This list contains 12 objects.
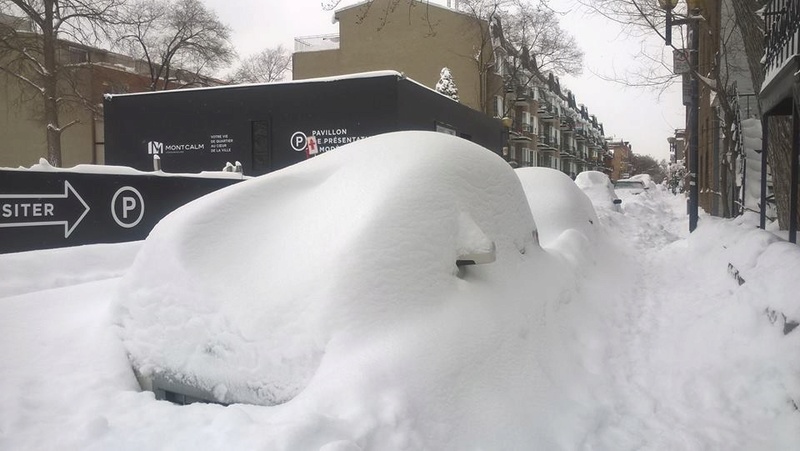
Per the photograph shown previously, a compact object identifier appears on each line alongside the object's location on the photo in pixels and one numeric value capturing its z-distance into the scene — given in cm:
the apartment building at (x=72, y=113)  3453
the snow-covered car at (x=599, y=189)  1741
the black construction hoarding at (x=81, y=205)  742
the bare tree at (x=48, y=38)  2489
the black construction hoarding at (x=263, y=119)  1591
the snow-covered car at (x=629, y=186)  3578
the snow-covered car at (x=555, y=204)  893
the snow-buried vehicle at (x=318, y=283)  325
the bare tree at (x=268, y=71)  5348
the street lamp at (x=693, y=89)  1143
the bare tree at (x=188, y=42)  3562
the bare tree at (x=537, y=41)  3104
